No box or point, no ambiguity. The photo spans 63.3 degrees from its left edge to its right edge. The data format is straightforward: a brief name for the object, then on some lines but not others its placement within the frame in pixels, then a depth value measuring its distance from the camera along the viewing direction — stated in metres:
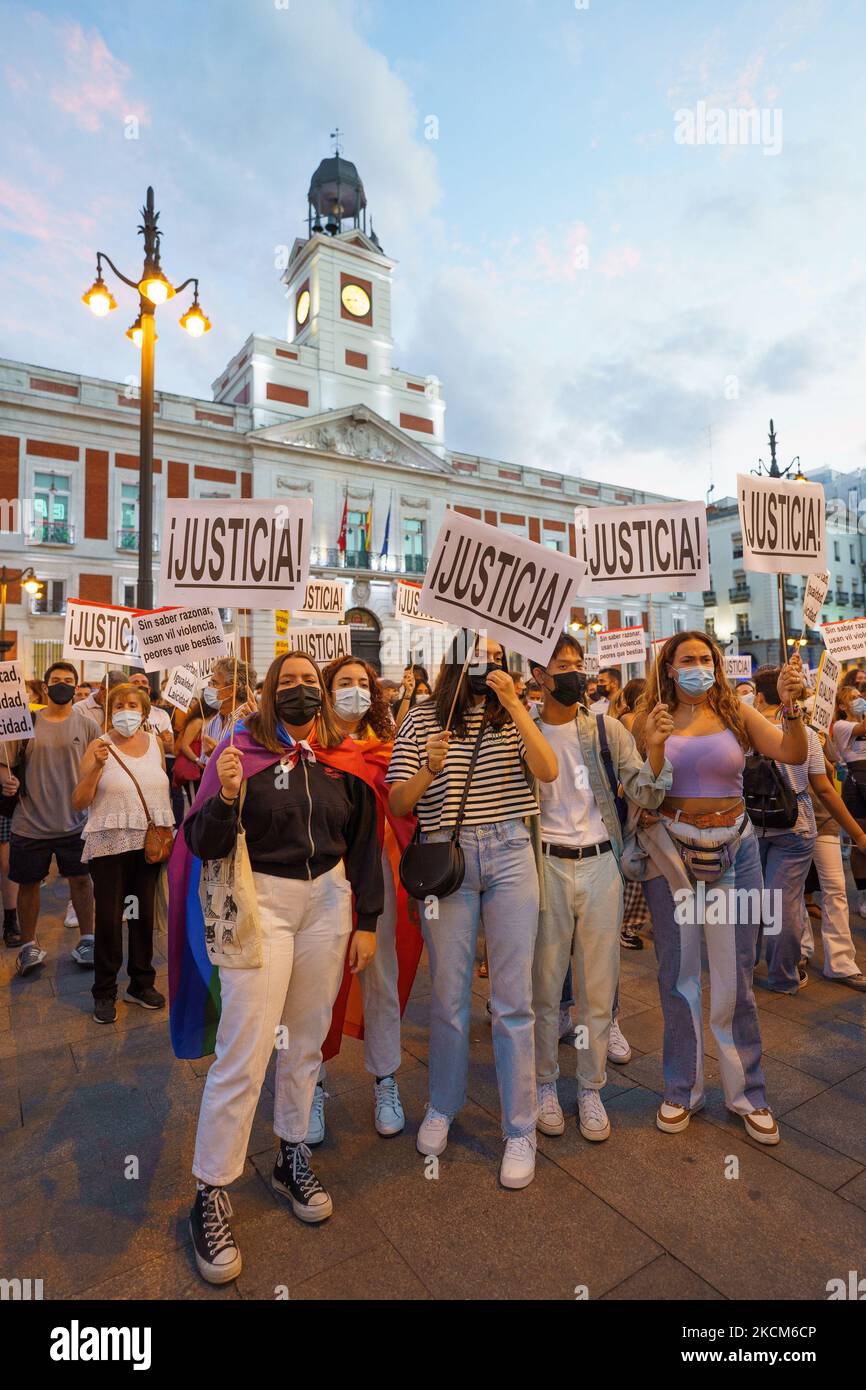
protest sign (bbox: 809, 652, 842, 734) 4.78
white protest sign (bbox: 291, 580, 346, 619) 8.25
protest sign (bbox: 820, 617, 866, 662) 6.13
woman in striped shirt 2.78
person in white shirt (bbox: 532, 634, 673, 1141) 3.03
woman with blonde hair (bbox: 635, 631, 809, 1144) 3.04
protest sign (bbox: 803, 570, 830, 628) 4.54
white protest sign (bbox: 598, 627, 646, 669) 9.76
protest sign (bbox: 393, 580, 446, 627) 7.70
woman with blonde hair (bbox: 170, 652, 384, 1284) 2.36
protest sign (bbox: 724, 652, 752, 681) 10.65
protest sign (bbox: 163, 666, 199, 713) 7.14
